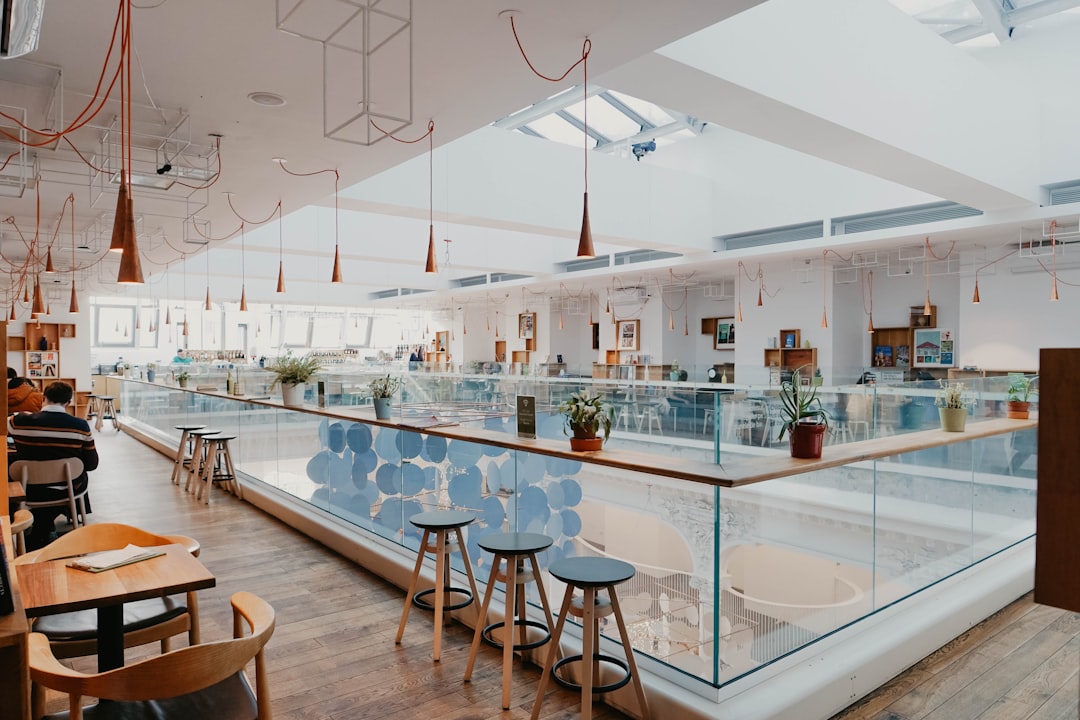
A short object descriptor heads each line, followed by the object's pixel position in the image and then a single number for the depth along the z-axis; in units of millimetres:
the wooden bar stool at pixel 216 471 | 7336
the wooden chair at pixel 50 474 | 5309
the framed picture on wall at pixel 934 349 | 12430
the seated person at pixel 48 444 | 5344
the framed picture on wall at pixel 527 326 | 20031
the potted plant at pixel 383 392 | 5082
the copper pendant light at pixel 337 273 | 5699
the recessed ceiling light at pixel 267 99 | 4031
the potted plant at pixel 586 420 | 3408
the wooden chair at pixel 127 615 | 2564
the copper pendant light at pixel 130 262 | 2244
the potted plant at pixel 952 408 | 4625
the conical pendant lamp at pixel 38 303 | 6394
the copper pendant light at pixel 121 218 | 2221
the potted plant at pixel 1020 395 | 5418
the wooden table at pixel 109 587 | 2154
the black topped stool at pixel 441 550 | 3521
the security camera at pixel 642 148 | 13469
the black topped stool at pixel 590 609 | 2613
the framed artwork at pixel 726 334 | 16453
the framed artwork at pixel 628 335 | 17016
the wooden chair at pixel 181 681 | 1778
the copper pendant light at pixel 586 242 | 4019
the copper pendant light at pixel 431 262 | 4905
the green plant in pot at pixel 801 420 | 3178
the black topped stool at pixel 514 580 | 3051
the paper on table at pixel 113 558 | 2462
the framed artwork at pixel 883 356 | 13312
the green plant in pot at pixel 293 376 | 6445
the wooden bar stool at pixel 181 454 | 8219
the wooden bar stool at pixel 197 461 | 7609
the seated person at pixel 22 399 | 6824
